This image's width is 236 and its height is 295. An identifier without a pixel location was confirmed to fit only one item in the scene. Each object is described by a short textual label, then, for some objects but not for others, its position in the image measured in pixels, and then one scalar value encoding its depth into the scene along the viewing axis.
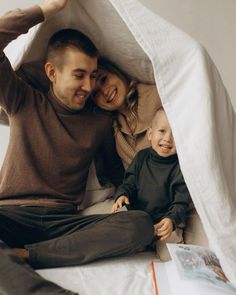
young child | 0.99
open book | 0.72
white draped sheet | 0.72
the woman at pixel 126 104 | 1.12
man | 0.86
